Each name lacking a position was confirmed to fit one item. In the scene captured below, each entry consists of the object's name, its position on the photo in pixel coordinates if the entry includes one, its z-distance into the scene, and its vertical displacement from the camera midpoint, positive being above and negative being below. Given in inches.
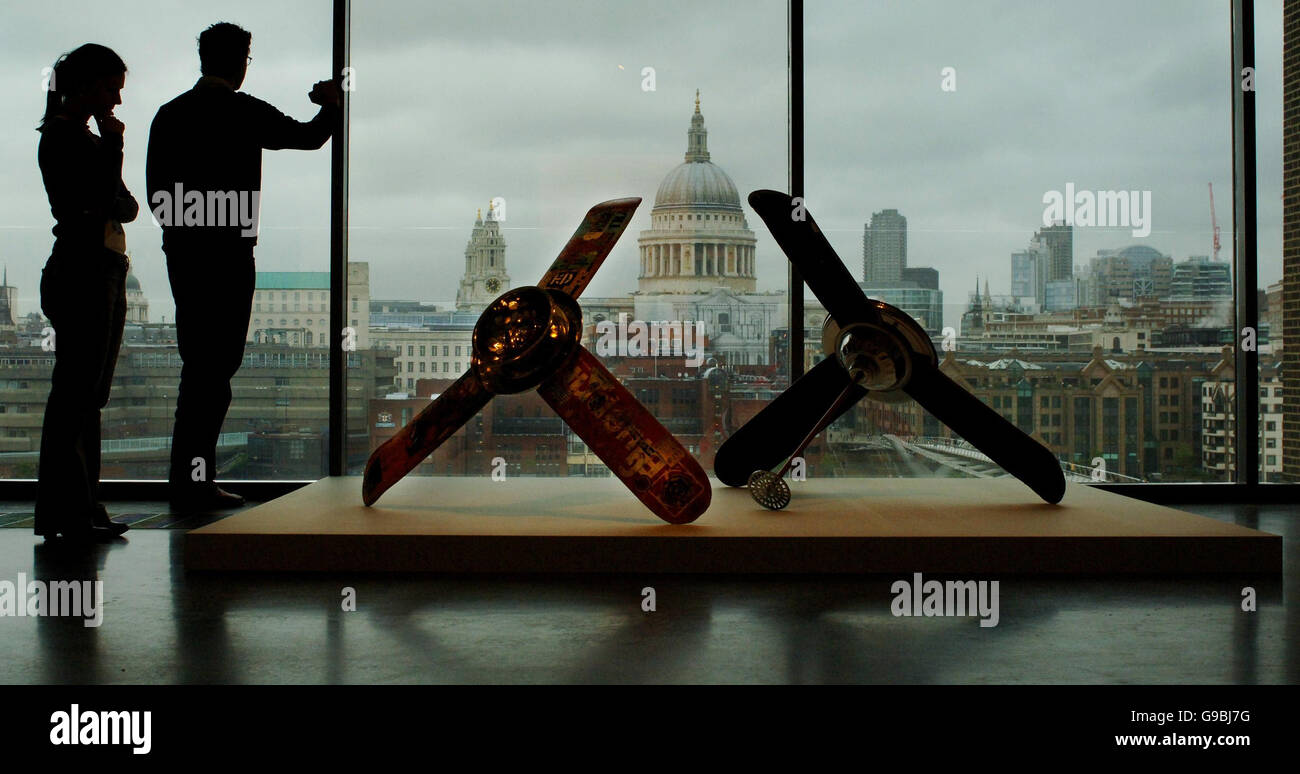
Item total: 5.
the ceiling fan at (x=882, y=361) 166.7 +5.9
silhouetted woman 159.3 +23.1
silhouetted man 187.8 +39.4
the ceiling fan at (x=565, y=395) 144.0 +0.5
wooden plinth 137.9 -20.2
